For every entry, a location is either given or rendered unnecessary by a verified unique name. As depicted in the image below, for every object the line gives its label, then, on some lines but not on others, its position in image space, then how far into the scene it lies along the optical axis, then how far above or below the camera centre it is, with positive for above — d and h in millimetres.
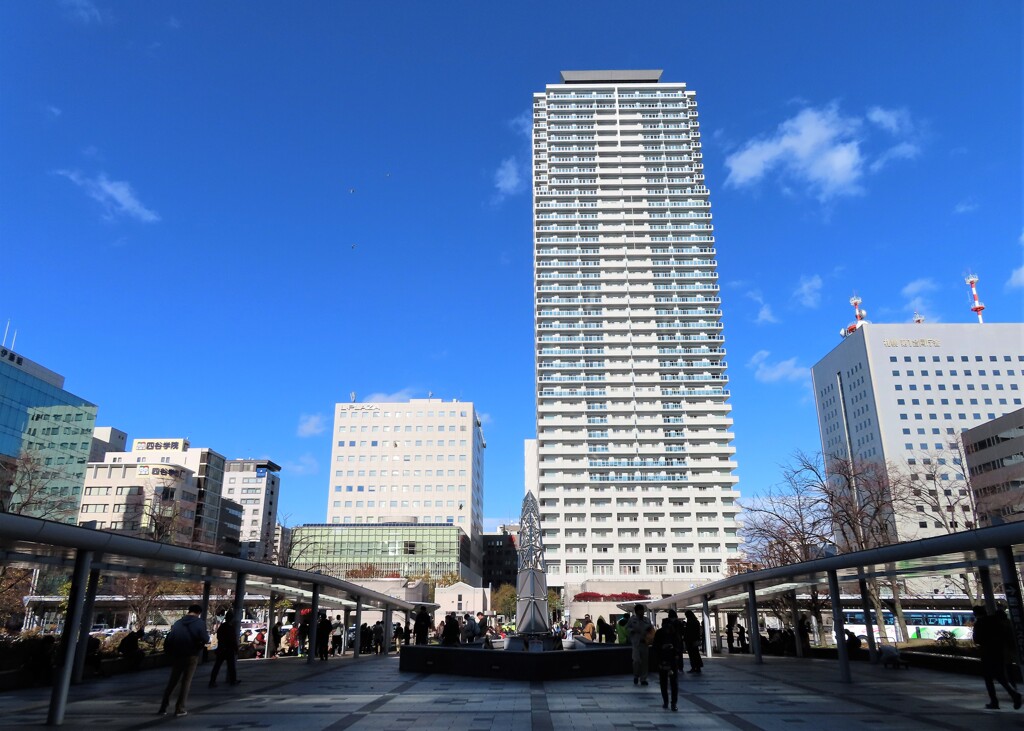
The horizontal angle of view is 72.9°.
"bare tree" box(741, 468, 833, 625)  34906 +3994
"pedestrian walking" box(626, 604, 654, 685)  15469 -716
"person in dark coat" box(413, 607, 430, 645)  24872 -661
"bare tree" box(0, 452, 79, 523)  30573 +5753
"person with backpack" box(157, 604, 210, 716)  11023 -594
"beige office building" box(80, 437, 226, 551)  92050 +16408
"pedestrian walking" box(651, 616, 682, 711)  11797 -861
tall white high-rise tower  93688 +36849
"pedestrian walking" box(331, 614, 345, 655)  29938 -1388
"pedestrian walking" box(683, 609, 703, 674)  19512 -1027
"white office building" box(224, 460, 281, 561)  149000 +24141
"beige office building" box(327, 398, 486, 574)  117062 +23584
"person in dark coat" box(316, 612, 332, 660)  24672 -1009
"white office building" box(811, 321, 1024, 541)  118500 +36913
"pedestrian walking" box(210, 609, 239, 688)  15898 -821
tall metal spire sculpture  23016 +547
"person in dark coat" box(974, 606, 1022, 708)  11266 -567
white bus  41219 -1023
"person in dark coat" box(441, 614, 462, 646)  23719 -762
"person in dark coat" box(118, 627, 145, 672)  18859 -1047
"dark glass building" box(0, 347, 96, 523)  68000 +18938
